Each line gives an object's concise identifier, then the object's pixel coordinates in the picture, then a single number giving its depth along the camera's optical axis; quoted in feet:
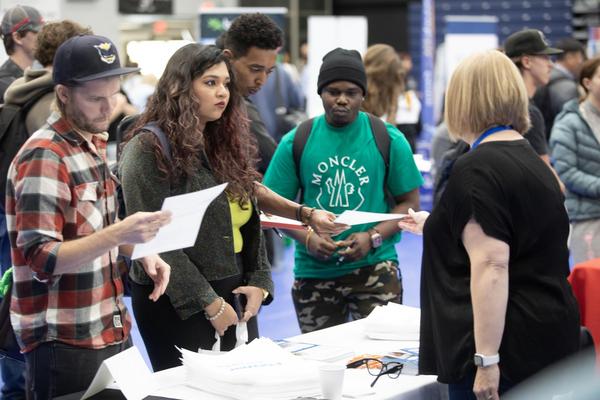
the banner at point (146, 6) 56.44
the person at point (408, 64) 50.41
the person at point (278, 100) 22.76
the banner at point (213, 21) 31.45
